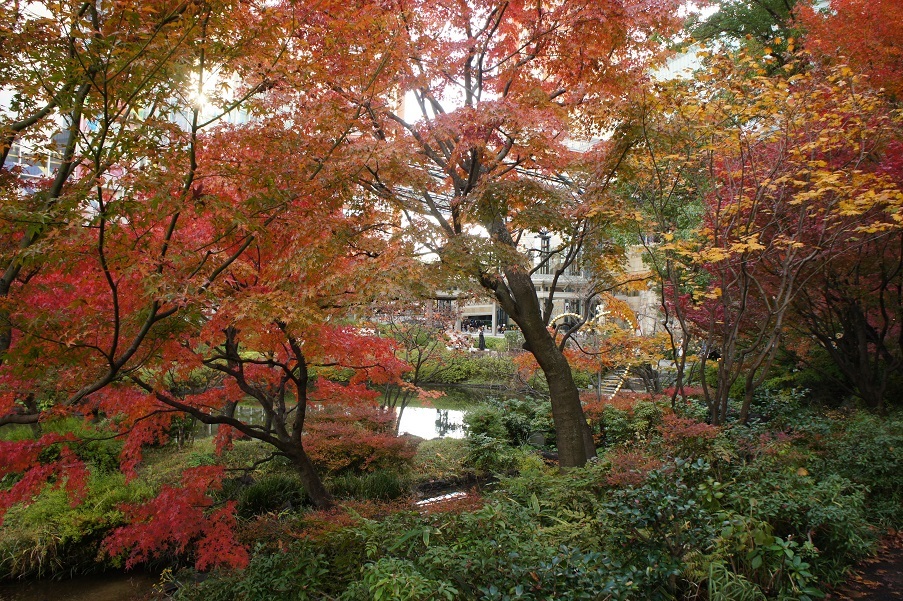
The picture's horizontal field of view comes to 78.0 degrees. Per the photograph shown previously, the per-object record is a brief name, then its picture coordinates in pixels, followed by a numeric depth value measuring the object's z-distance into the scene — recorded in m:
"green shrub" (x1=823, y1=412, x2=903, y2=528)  5.47
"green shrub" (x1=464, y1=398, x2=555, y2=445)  10.97
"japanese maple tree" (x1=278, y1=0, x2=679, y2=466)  5.84
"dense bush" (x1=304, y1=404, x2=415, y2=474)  8.75
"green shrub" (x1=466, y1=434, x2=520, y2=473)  9.12
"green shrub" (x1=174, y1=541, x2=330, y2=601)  3.54
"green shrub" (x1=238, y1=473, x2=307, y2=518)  7.57
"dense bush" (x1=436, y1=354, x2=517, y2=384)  21.42
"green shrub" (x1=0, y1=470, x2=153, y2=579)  6.23
